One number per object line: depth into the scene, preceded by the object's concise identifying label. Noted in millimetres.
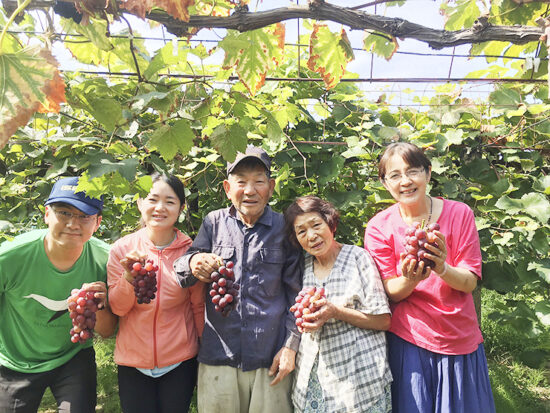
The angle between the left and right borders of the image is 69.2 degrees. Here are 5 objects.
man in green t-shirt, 2139
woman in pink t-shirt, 1816
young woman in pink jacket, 2107
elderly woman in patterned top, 1830
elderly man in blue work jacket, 1987
